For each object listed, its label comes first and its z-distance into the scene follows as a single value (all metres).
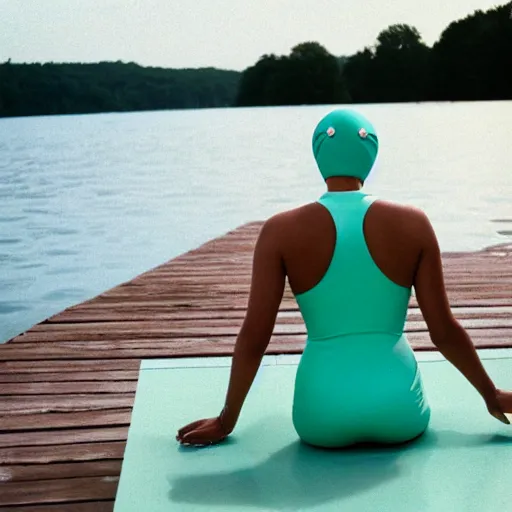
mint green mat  2.12
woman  2.25
